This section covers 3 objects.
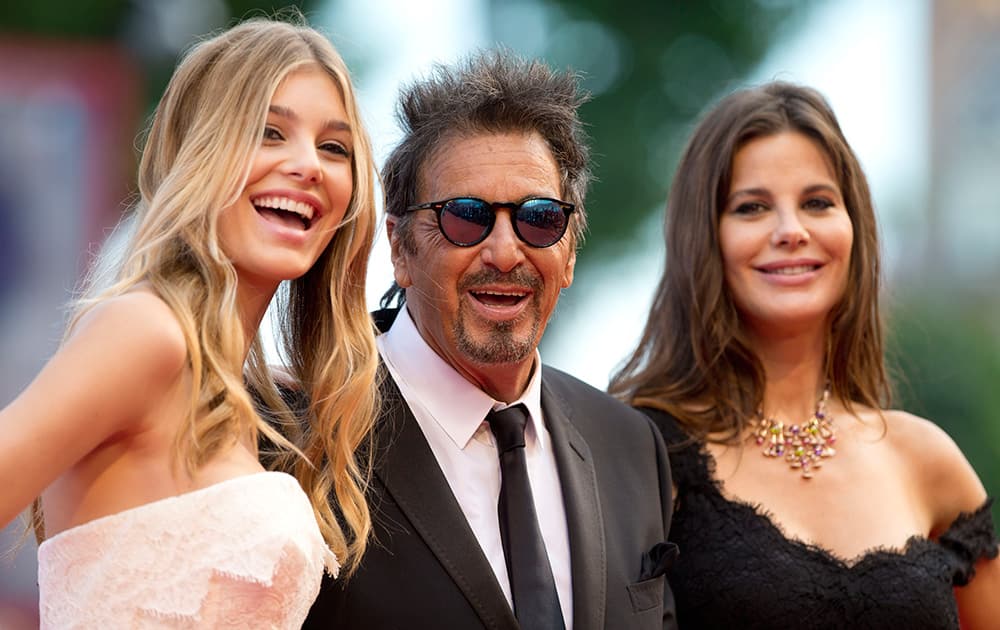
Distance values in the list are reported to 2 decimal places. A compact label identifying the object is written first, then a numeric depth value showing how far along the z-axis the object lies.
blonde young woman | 4.84
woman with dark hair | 7.30
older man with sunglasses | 5.98
